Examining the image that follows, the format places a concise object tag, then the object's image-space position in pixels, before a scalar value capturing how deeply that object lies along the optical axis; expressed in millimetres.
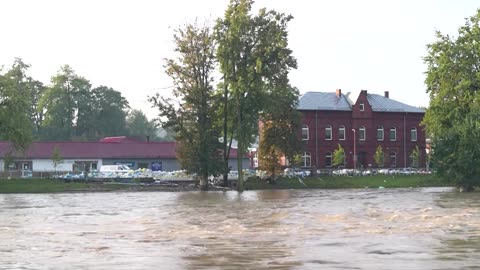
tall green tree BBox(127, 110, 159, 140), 179875
